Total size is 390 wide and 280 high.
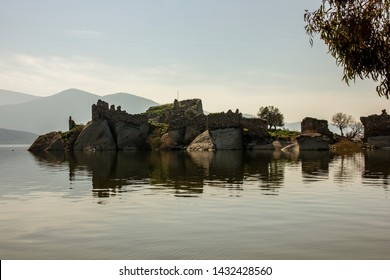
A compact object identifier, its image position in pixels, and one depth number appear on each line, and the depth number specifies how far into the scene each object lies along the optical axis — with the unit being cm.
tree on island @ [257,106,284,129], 14012
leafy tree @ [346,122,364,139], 12442
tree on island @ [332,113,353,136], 15275
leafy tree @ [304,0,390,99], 1516
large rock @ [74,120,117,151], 10576
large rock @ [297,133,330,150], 9569
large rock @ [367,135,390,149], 9956
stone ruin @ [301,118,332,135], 9975
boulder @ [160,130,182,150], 10600
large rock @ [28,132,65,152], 11094
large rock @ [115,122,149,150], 10800
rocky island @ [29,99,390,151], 10012
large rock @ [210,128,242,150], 10069
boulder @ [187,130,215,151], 9881
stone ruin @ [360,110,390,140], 10012
